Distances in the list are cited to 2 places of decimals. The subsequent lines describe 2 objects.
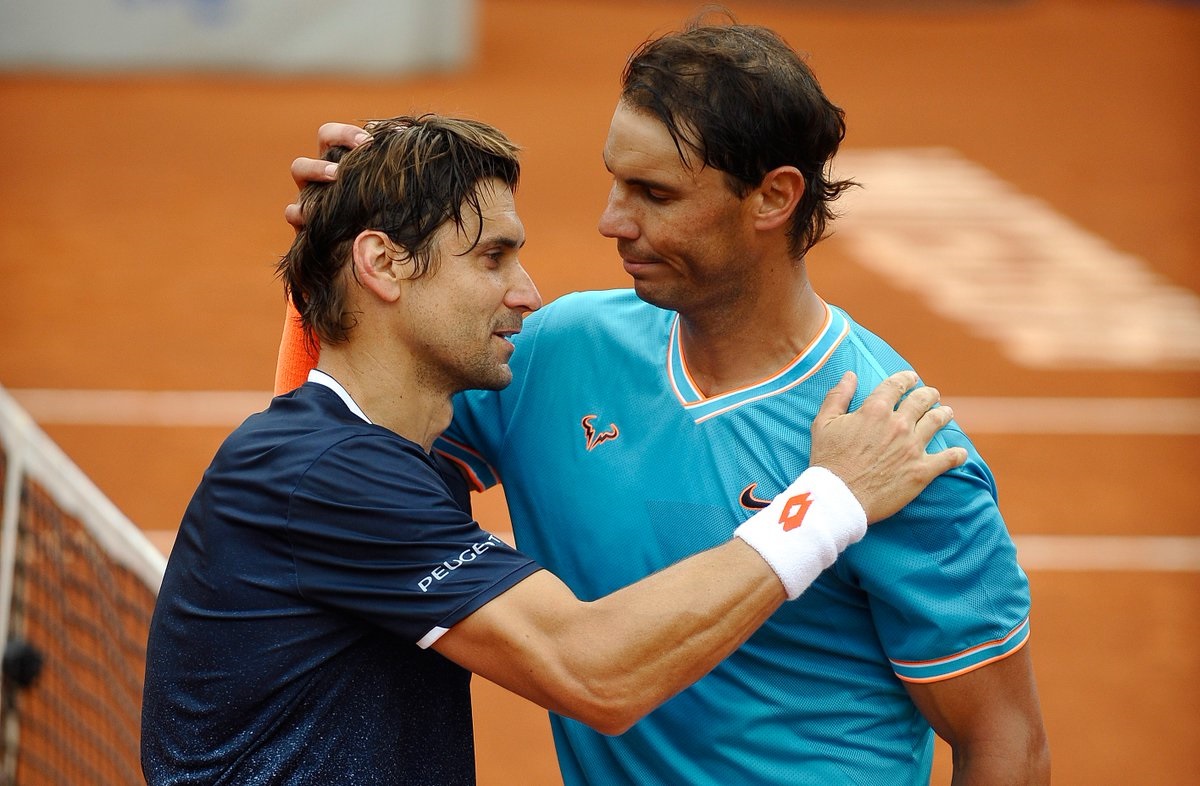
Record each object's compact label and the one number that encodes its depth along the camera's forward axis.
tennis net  10.20
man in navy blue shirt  5.95
